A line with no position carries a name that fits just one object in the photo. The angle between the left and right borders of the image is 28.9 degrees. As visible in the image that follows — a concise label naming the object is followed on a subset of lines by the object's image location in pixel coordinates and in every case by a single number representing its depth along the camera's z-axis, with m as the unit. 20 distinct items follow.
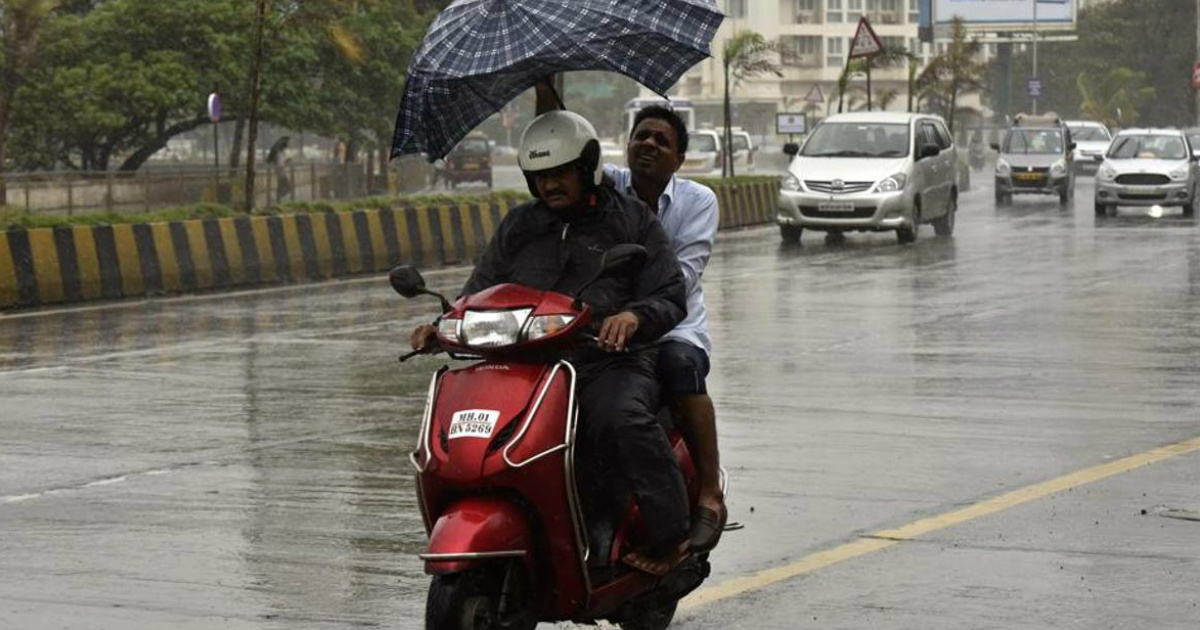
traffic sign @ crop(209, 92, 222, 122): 42.09
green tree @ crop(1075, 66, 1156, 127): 97.81
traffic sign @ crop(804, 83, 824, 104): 55.93
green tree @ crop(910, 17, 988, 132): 59.31
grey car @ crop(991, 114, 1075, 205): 43.84
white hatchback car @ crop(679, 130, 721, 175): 64.00
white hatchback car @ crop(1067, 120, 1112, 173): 65.19
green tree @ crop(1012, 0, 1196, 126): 109.12
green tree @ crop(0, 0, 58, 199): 32.81
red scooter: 5.80
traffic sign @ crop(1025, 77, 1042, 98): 82.75
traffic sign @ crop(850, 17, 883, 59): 40.12
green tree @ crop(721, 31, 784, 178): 43.50
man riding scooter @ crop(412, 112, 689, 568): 6.10
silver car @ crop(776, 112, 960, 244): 29.55
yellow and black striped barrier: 20.38
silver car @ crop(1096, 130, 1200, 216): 38.19
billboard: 90.44
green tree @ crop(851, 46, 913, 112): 49.72
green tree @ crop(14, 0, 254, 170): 47.12
